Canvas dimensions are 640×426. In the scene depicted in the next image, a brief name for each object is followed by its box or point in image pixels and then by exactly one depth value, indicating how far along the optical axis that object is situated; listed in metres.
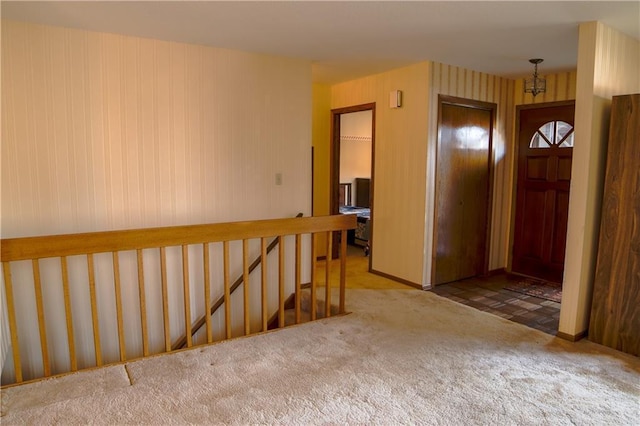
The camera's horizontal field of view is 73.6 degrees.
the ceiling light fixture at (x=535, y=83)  3.89
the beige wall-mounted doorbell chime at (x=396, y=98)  4.29
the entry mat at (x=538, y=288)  4.19
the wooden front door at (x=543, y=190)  4.47
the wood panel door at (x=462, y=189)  4.30
